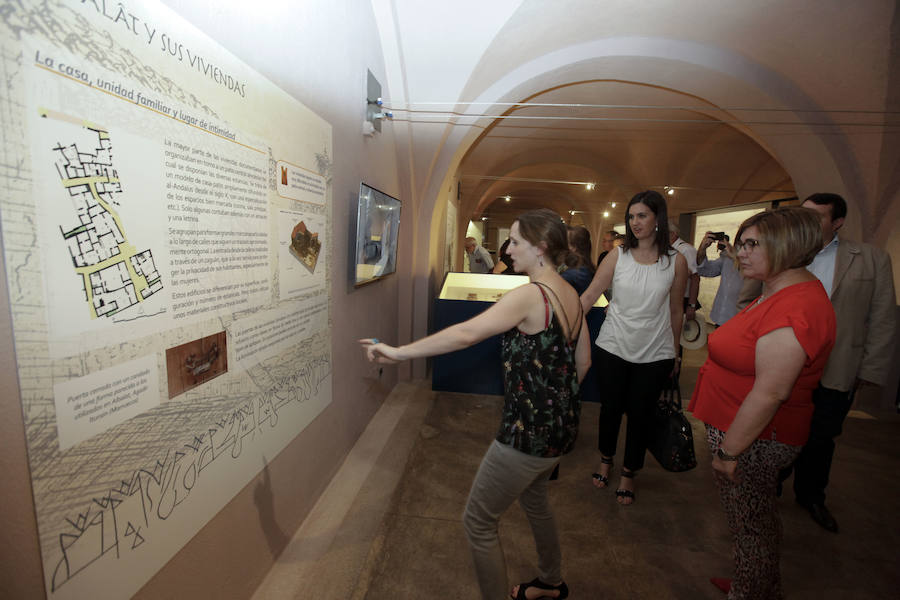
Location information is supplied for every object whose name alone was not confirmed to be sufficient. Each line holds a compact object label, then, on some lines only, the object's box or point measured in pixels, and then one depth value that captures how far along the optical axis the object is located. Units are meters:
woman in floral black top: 1.41
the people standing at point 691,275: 4.18
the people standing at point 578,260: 3.66
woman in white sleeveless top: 2.41
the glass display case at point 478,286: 4.88
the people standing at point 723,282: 4.00
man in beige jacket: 2.32
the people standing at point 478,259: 7.81
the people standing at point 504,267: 5.76
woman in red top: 1.30
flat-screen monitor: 2.76
